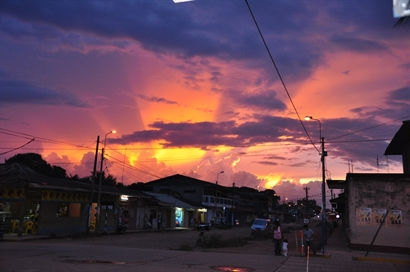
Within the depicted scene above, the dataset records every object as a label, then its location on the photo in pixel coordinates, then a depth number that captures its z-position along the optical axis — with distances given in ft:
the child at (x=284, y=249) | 69.87
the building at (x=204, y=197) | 247.15
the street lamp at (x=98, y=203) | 120.80
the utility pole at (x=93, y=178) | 118.13
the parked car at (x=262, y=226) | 144.52
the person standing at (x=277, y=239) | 70.18
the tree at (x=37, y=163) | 224.33
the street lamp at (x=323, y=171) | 87.71
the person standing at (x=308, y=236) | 71.22
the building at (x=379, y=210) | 82.02
